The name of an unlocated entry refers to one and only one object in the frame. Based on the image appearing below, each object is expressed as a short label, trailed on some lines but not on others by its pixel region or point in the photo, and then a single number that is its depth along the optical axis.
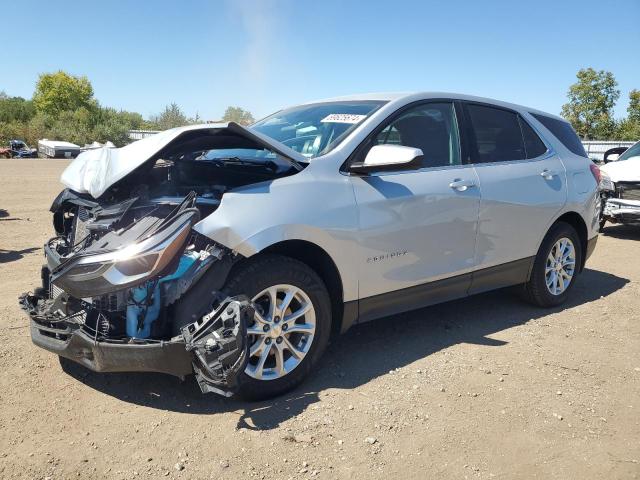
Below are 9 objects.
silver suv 2.88
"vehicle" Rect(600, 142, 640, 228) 8.77
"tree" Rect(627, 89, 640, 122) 36.12
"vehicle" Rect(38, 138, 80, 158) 33.10
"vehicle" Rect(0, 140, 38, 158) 36.25
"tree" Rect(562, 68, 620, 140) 35.66
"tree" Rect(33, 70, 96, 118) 72.81
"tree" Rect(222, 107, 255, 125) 62.57
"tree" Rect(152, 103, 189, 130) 49.84
